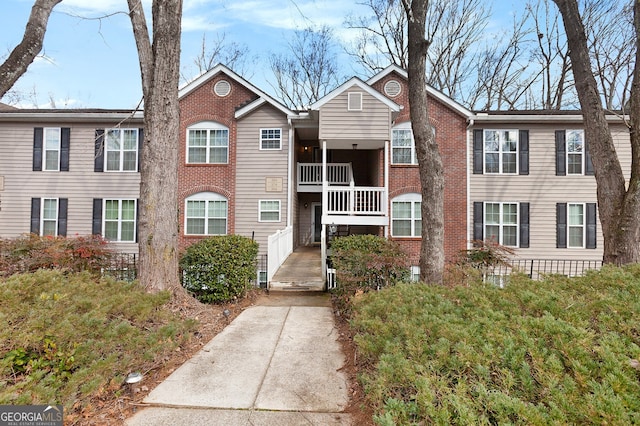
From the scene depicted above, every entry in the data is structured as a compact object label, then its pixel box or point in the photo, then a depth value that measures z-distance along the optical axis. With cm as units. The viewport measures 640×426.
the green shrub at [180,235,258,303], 729
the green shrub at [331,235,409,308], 632
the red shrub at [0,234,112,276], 787
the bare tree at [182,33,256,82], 2300
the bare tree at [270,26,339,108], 2584
